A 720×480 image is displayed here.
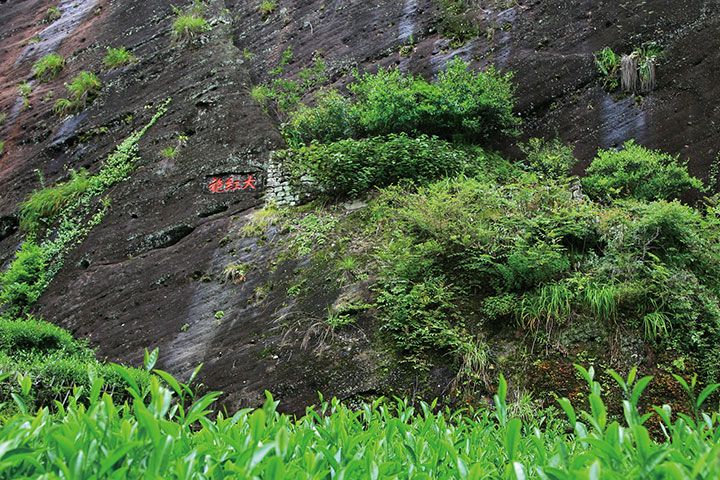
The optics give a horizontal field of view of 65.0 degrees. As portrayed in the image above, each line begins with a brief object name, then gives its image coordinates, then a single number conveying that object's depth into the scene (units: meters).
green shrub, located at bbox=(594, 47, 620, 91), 8.41
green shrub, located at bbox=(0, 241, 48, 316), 8.45
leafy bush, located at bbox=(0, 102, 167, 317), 8.52
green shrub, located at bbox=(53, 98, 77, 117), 11.93
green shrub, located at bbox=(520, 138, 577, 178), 7.97
